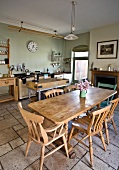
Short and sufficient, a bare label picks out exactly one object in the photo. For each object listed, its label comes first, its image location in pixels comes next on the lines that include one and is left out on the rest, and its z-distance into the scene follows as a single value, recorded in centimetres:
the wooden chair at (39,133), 145
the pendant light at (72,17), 290
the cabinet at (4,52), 433
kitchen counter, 347
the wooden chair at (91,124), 170
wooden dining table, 166
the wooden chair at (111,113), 209
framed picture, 447
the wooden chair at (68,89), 305
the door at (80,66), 594
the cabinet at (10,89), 405
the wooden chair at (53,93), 260
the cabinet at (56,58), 619
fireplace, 448
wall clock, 520
